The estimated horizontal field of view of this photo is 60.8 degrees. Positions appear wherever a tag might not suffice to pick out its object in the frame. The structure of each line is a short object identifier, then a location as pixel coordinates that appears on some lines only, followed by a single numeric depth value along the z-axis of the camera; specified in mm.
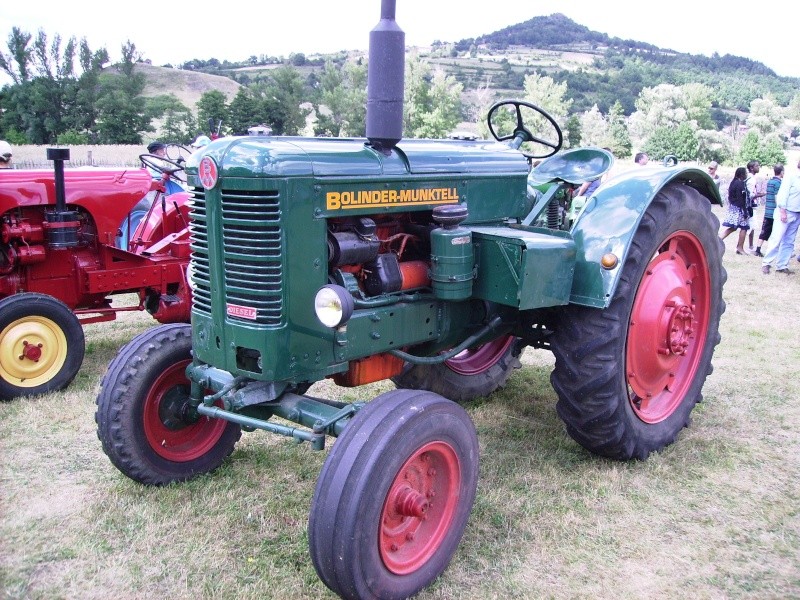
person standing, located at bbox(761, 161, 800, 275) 8828
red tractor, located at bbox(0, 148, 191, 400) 4449
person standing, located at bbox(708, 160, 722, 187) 12791
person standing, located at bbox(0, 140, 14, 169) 5727
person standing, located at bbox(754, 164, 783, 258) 10320
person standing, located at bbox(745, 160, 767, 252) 10801
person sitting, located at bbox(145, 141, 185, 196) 6027
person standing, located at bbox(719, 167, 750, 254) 10523
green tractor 2363
